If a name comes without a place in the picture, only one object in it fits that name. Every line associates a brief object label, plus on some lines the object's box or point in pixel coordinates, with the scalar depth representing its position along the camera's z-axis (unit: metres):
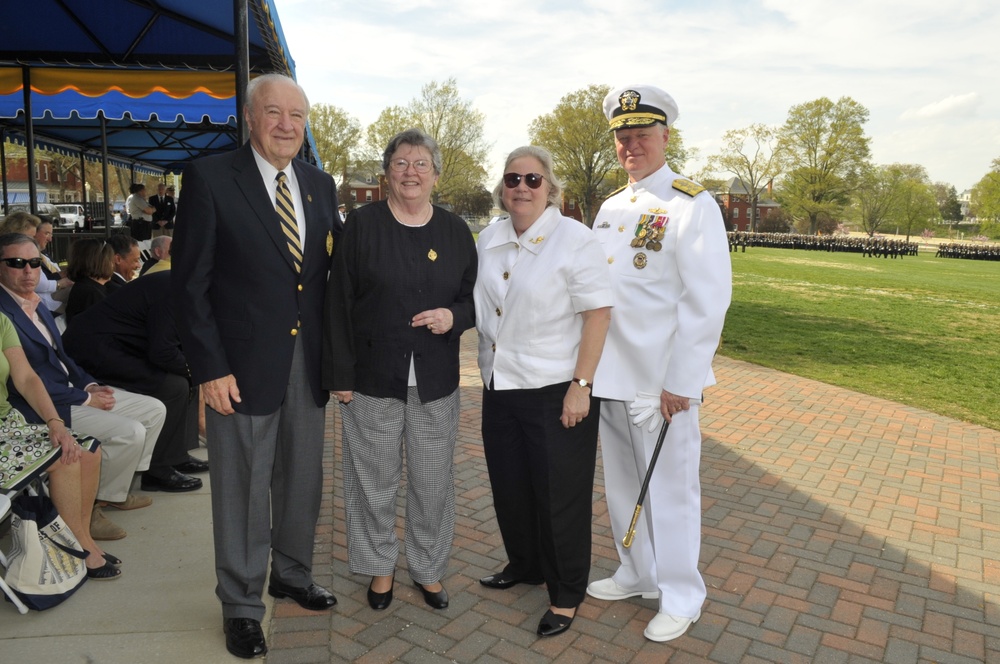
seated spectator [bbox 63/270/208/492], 4.34
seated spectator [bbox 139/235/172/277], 5.95
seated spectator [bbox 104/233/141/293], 5.70
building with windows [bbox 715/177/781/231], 98.10
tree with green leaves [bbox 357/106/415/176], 59.16
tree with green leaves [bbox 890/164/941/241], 88.06
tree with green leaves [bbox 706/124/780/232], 73.25
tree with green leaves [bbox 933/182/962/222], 120.04
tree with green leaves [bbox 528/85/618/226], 62.34
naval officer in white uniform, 2.78
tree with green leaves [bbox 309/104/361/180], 60.85
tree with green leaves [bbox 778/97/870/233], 68.38
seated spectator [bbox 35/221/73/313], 5.49
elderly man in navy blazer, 2.67
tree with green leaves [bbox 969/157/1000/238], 75.00
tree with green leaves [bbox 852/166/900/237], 85.19
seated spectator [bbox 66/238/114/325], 5.02
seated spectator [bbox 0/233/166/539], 3.57
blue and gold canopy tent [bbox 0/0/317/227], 5.38
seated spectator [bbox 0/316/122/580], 3.26
